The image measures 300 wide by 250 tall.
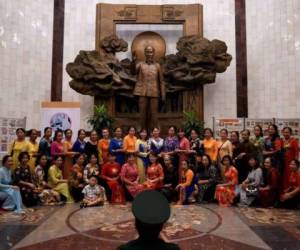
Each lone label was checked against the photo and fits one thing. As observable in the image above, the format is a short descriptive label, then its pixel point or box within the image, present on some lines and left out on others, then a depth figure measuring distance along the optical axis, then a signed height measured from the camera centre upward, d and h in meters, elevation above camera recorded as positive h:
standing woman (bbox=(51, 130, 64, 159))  7.33 -0.06
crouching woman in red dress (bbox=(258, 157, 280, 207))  6.58 -0.82
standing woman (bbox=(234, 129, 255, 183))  7.20 -0.27
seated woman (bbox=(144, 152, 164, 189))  6.99 -0.63
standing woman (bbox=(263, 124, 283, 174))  7.02 -0.05
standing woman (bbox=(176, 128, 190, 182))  7.37 -0.14
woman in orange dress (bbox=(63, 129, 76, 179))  7.37 -0.31
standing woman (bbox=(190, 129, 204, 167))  7.47 -0.08
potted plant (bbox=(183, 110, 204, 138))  9.10 +0.46
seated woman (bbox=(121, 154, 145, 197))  6.97 -0.66
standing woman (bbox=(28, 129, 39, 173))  7.23 -0.12
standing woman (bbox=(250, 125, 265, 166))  7.25 +0.01
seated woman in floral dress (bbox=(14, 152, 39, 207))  6.51 -0.73
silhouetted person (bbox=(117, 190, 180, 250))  1.33 -0.29
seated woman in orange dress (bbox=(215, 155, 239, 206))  6.73 -0.78
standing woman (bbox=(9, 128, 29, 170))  7.16 -0.08
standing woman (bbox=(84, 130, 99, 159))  7.45 -0.10
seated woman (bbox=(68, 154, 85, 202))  6.94 -0.72
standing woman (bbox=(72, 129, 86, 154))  7.46 -0.04
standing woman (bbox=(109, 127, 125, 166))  7.48 -0.09
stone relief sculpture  10.16 +2.09
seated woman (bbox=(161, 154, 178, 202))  7.00 -0.71
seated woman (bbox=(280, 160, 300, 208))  6.37 -0.83
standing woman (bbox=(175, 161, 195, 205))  6.80 -0.80
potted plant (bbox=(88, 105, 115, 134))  9.41 +0.58
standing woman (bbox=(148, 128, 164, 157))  7.58 -0.03
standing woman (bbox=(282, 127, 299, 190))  6.92 -0.10
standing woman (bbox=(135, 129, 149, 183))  7.44 -0.25
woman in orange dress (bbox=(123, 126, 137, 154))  7.56 +0.01
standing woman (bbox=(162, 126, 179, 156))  7.47 -0.01
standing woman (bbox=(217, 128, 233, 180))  7.30 -0.09
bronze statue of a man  9.79 +1.47
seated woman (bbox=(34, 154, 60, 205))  6.74 -0.86
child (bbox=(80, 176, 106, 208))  6.42 -0.93
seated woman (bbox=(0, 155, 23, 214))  6.13 -0.88
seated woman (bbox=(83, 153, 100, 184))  7.02 -0.54
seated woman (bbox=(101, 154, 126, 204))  6.92 -0.69
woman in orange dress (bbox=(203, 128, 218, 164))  7.43 -0.06
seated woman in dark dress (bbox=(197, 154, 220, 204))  7.00 -0.71
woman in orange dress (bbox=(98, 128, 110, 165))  7.52 -0.14
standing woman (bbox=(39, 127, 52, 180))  7.29 -0.06
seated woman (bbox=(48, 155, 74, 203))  6.95 -0.80
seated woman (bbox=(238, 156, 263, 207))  6.62 -0.76
